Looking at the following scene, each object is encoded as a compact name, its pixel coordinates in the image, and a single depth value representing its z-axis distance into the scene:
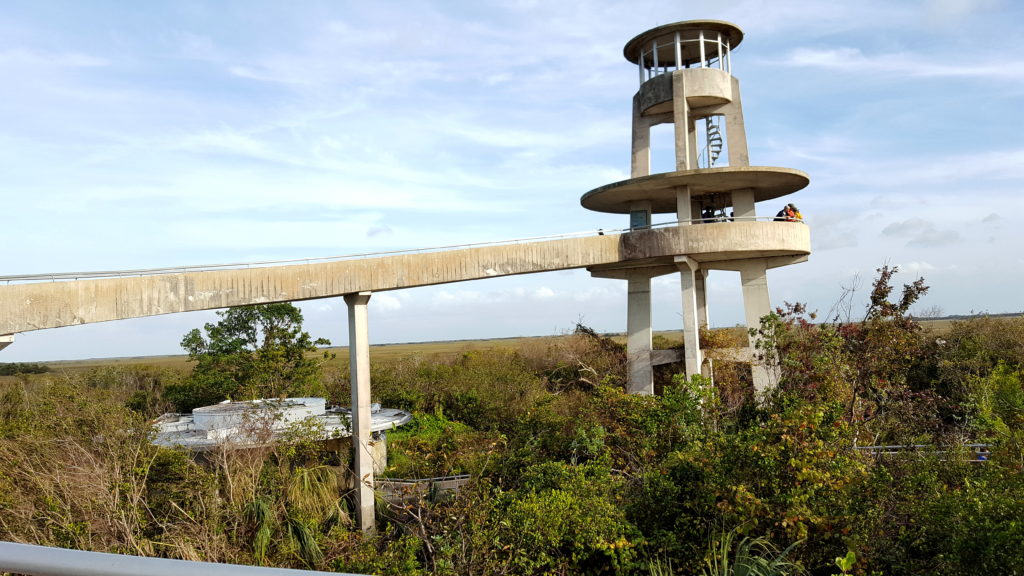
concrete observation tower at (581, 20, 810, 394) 20.19
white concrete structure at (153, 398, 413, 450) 15.84
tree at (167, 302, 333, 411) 27.23
